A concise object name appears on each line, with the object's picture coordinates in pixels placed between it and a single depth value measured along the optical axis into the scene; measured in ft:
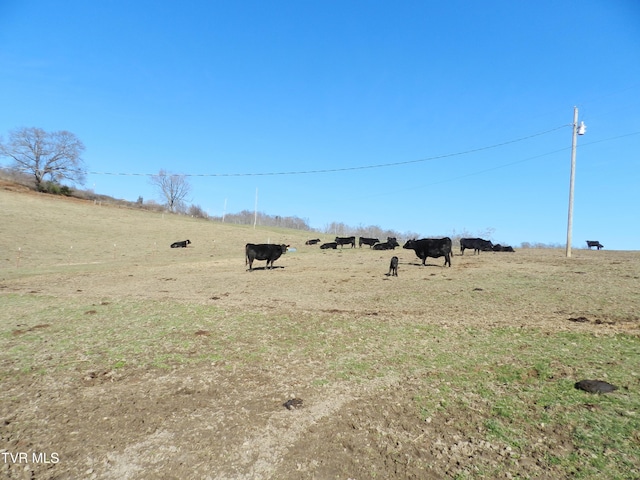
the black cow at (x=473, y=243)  98.44
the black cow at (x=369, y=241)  136.05
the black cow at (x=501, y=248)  102.54
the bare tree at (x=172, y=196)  358.02
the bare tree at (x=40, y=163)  236.02
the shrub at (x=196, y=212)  360.28
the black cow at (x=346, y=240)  136.25
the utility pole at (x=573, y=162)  77.25
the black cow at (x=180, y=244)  131.57
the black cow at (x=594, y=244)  122.63
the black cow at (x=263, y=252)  73.77
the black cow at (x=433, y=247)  66.80
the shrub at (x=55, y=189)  233.45
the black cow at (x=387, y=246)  117.70
